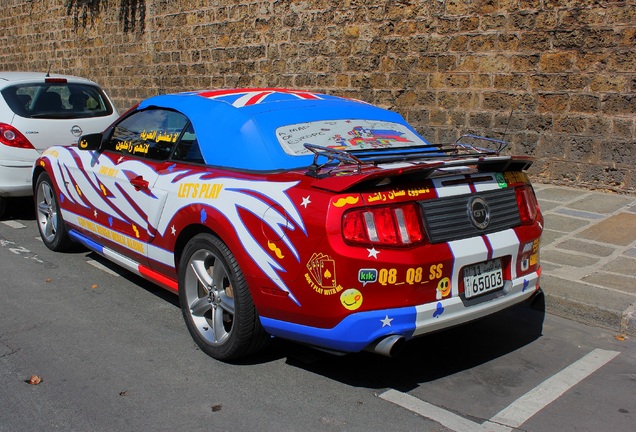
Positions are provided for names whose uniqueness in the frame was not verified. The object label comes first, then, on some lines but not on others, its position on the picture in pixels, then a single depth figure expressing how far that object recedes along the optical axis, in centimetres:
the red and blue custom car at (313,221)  357
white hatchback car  801
